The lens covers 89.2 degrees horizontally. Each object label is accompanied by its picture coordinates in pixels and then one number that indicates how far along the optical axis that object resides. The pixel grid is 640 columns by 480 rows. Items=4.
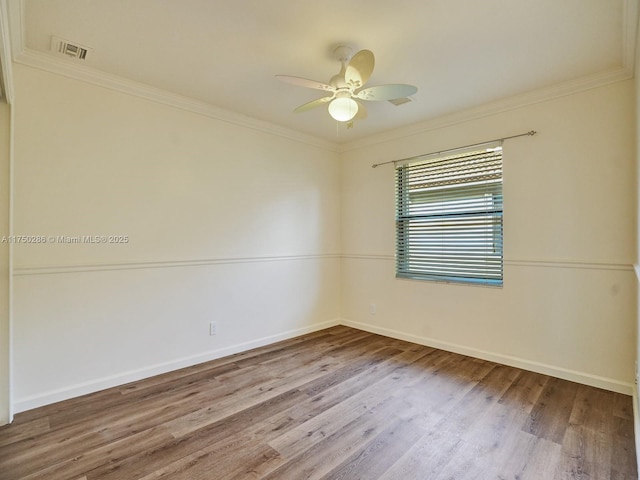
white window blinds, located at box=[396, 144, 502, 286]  3.21
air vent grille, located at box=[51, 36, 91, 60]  2.17
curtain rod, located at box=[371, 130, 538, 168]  2.94
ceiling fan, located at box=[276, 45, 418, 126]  1.97
